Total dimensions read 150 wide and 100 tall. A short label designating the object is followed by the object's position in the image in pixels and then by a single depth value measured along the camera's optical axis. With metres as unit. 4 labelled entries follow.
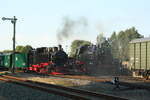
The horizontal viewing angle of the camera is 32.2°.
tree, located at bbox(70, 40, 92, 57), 123.80
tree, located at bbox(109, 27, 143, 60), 81.67
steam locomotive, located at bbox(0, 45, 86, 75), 24.98
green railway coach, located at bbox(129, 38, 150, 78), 19.30
